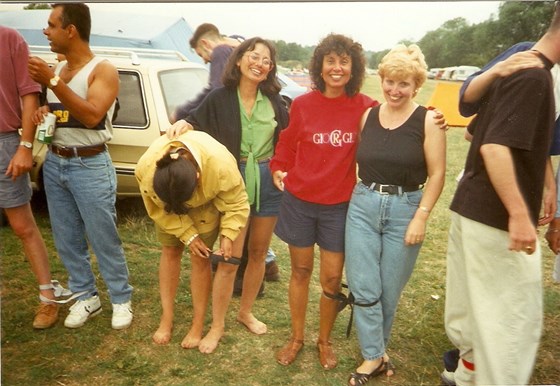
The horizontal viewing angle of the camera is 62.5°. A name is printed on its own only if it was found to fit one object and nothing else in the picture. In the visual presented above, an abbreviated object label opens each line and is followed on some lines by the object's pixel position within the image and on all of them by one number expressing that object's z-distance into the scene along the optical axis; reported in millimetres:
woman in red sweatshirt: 1831
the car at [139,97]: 2066
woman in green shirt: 1990
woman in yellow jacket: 1774
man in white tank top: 1938
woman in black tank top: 1715
